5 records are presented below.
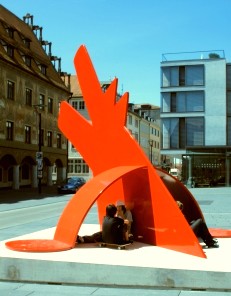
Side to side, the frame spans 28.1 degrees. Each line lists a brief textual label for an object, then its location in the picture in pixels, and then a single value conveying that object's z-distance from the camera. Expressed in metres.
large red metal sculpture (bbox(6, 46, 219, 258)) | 9.09
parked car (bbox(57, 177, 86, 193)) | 40.03
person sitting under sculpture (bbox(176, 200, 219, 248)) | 9.38
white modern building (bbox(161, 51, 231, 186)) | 50.19
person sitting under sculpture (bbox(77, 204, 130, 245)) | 9.22
